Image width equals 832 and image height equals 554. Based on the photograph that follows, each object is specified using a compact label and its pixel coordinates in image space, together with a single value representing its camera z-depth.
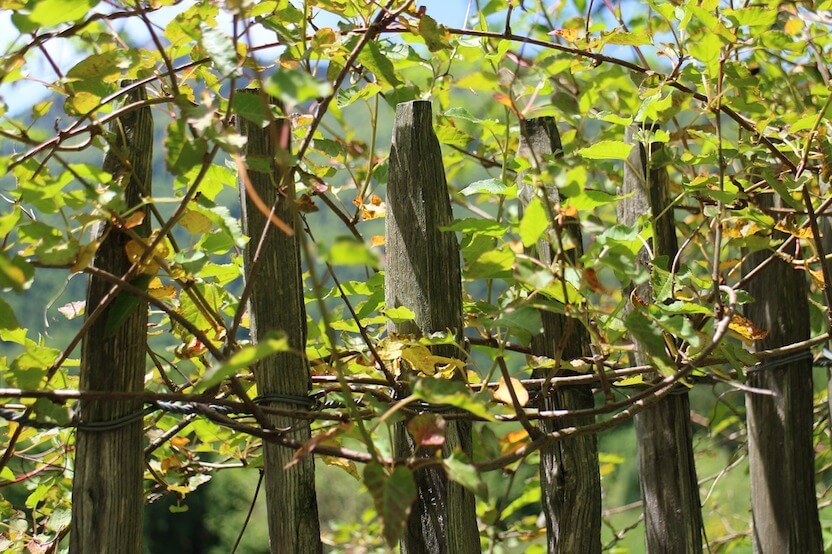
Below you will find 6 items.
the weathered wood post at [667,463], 2.24
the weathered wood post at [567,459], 2.16
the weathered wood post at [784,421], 2.33
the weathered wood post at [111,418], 2.01
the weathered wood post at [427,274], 2.07
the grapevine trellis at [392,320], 1.91
